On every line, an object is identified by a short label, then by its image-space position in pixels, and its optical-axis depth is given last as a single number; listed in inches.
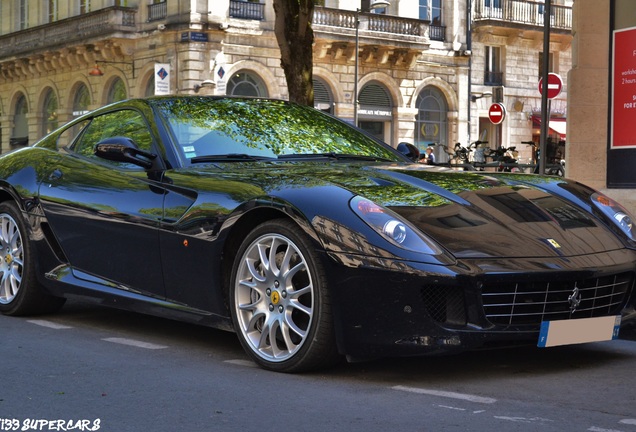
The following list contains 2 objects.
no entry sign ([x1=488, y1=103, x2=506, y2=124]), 925.2
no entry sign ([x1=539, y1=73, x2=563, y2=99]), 689.3
